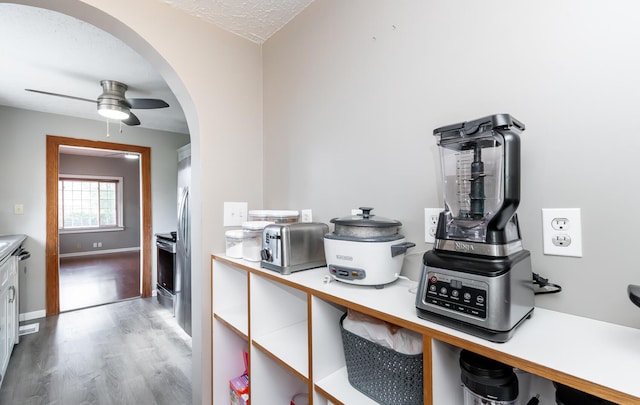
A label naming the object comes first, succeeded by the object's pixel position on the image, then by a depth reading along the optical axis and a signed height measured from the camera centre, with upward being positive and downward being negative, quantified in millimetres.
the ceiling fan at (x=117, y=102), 2588 +931
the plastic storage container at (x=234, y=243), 1448 -201
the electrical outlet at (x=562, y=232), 747 -84
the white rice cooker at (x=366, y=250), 927 -159
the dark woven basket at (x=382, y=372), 763 -484
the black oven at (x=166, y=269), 3240 -777
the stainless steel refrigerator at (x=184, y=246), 2818 -419
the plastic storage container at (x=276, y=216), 1518 -68
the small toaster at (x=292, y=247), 1153 -186
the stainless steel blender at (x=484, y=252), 601 -122
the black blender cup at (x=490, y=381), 624 -397
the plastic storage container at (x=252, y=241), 1379 -182
